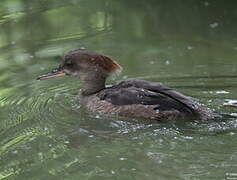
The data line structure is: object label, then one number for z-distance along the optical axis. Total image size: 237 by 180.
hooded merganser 14.48
